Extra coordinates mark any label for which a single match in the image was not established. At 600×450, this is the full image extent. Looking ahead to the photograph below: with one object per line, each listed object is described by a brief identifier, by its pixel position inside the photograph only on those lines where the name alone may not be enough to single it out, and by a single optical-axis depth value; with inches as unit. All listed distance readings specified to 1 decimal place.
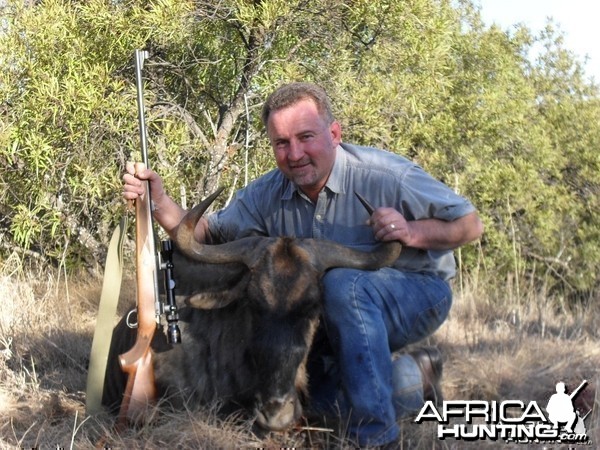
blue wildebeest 164.9
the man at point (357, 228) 163.2
